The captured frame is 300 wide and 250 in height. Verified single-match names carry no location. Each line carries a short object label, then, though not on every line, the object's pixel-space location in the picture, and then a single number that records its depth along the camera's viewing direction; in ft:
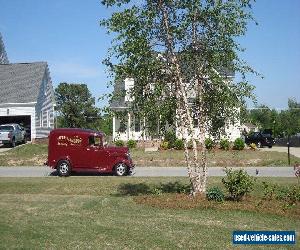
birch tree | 44.09
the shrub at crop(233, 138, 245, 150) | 104.58
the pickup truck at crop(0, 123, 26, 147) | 109.81
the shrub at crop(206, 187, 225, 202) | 42.86
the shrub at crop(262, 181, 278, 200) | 45.42
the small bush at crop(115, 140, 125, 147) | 107.22
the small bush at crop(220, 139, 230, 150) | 103.57
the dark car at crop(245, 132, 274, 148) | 127.75
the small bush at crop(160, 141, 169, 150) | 103.83
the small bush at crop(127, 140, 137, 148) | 110.93
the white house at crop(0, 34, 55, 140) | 122.83
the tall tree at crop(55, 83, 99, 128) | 217.77
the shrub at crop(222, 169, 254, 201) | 43.93
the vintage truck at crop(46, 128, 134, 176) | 69.05
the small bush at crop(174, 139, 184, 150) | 102.87
